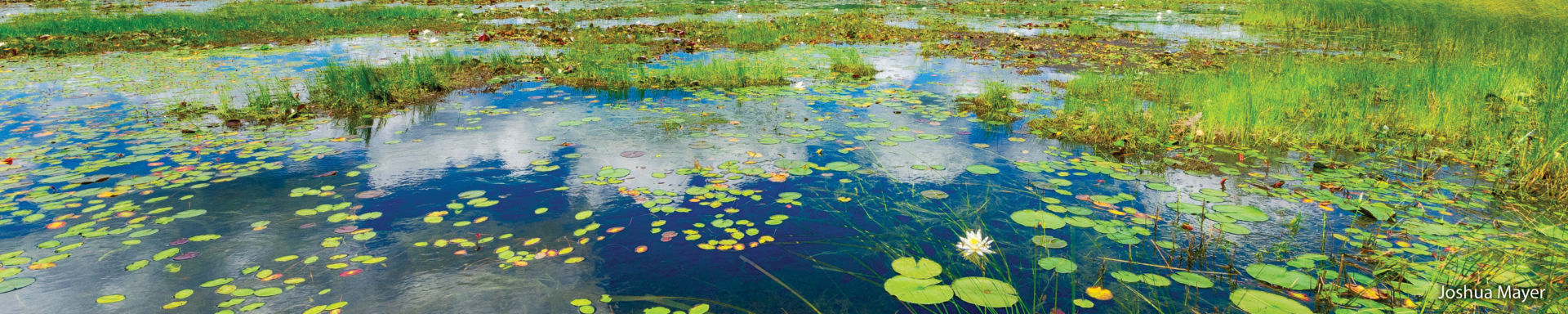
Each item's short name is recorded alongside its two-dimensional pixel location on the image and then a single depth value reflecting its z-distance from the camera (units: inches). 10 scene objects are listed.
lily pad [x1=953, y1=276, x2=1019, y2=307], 107.7
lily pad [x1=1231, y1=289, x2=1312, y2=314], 103.2
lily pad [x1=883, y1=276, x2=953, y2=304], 110.0
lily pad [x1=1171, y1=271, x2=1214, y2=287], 115.4
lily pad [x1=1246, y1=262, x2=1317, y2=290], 110.7
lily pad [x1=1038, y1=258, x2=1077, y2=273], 121.5
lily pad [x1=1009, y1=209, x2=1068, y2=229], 143.0
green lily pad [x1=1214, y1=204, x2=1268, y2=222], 144.2
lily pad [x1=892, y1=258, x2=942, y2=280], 120.0
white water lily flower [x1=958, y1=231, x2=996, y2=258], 117.2
